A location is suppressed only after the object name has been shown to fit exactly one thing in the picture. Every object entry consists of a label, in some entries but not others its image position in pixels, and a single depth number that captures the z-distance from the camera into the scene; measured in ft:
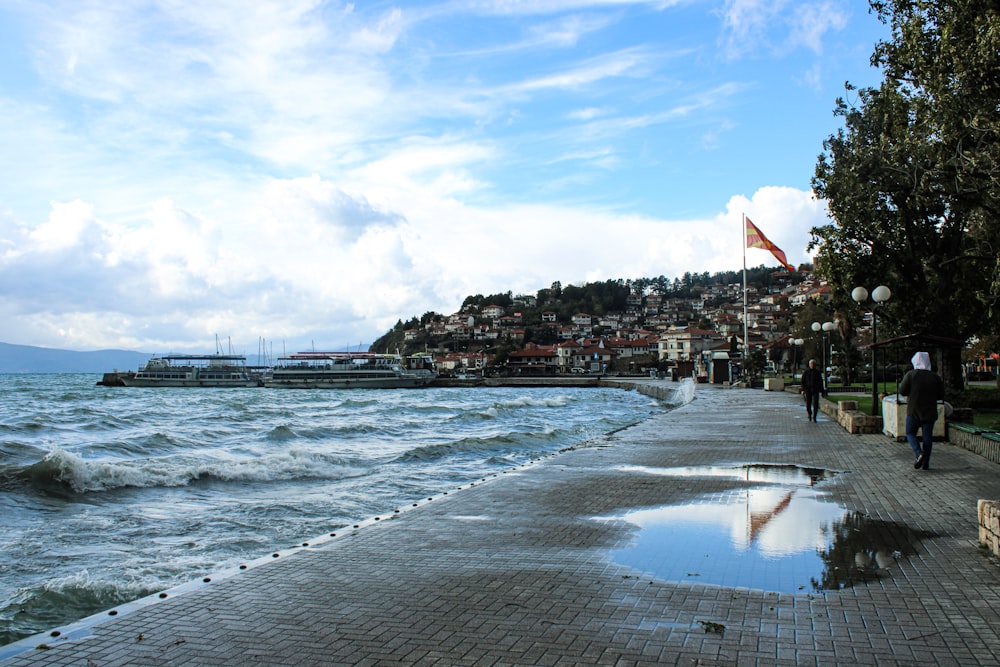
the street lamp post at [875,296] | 51.31
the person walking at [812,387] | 59.57
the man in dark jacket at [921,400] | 31.96
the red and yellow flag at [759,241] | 132.22
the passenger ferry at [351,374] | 298.35
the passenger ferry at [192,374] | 312.50
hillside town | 385.29
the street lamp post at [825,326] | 88.17
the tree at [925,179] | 42.45
